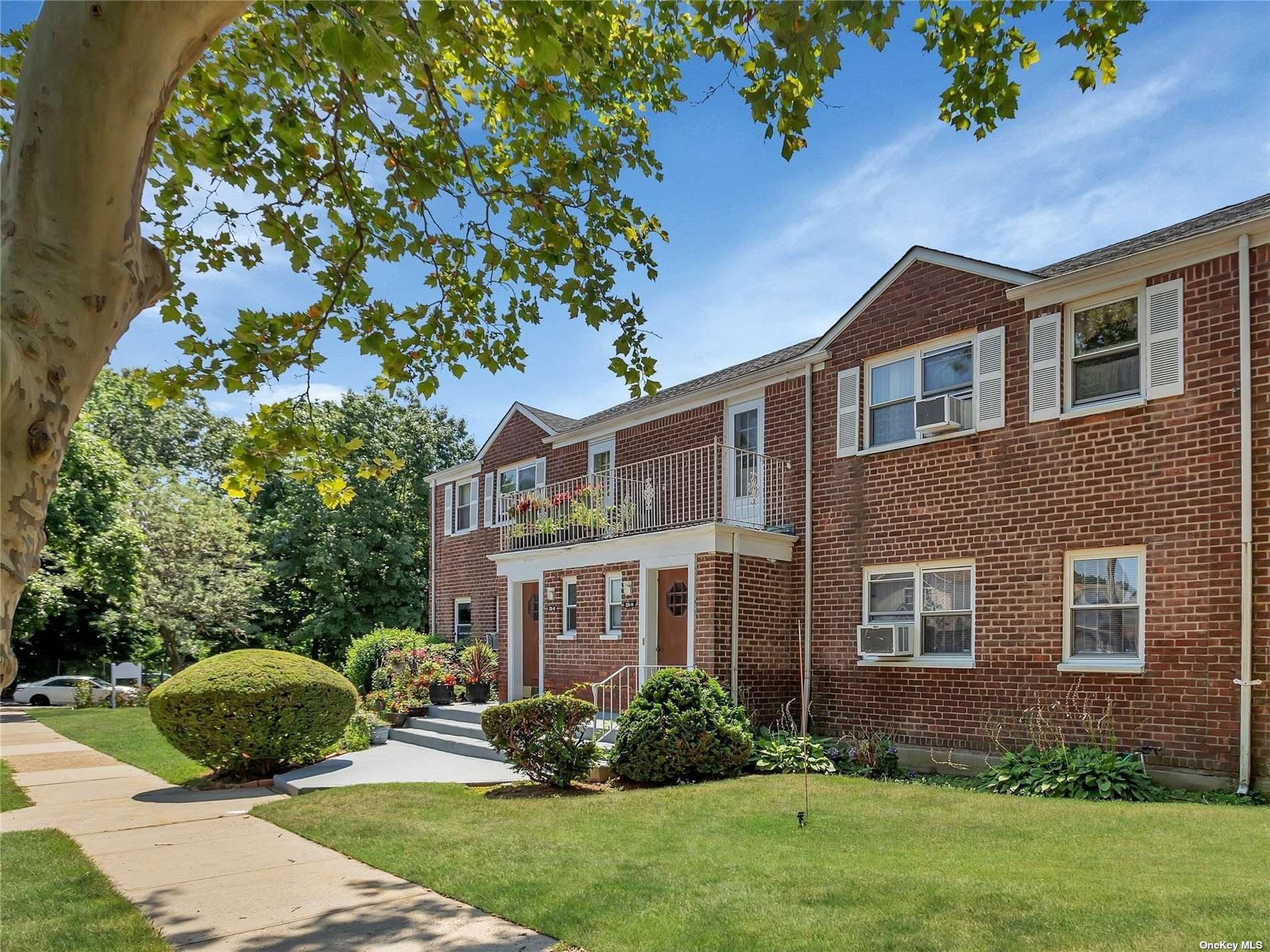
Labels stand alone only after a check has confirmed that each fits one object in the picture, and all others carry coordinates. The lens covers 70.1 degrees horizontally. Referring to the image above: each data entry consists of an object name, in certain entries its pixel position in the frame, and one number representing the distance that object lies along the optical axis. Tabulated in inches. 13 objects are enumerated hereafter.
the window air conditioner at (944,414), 492.1
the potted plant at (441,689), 717.9
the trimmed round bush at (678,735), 433.7
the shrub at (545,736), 413.1
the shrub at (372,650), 852.0
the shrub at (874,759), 462.6
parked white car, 1202.6
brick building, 395.2
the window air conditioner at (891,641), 502.6
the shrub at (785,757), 462.3
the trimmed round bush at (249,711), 450.9
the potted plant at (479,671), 733.9
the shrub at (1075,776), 381.1
